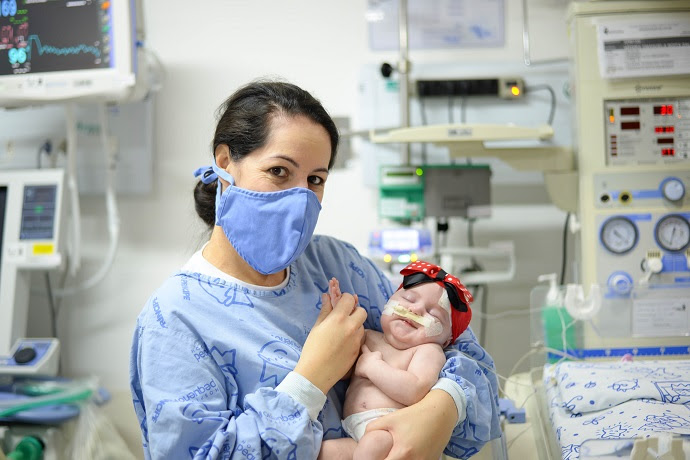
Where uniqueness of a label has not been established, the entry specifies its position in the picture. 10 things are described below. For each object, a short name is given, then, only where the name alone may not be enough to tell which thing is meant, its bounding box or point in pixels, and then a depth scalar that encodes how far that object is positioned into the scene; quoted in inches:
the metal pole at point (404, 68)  109.6
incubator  83.7
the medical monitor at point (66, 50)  102.6
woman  45.9
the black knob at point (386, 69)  112.9
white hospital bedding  60.4
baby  54.0
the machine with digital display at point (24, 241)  100.2
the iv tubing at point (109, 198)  114.3
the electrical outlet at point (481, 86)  114.4
